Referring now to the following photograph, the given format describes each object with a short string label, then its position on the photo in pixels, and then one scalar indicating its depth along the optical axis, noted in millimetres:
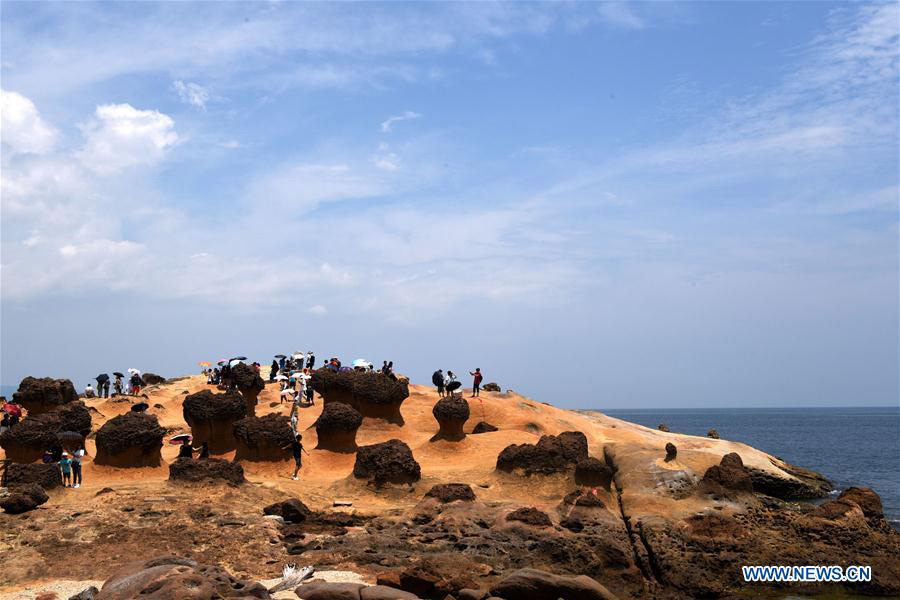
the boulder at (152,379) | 54188
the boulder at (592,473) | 25522
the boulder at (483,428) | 35469
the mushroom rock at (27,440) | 25594
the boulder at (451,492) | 23344
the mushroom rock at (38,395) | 35875
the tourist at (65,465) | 23359
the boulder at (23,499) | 19891
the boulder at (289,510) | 21703
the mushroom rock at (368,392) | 34094
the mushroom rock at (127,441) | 25500
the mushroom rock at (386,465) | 25234
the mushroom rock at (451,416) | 31452
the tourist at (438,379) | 39656
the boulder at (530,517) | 21578
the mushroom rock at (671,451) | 26705
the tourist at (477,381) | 37500
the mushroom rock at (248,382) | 35969
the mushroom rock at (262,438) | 26875
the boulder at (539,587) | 16875
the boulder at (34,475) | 21641
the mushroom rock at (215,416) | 29406
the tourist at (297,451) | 26672
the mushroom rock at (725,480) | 24798
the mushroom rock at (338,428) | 29375
